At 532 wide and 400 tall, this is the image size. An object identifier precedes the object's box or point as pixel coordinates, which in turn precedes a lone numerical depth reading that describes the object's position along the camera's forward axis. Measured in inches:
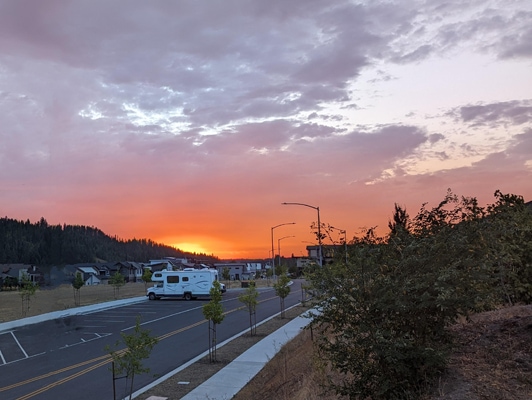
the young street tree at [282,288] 1327.5
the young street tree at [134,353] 480.7
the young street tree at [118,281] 2137.1
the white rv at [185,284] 1950.5
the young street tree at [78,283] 1894.7
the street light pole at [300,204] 1210.3
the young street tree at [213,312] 818.2
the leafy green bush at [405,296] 261.7
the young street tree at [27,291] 1538.4
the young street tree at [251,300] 1019.3
